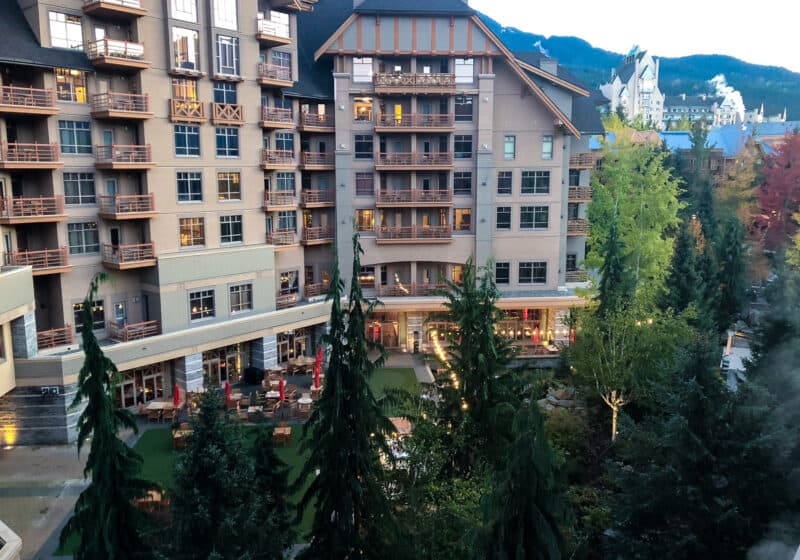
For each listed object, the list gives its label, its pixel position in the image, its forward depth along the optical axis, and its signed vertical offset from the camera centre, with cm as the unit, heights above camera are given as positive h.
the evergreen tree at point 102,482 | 1407 -635
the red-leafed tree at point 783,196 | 5075 +35
